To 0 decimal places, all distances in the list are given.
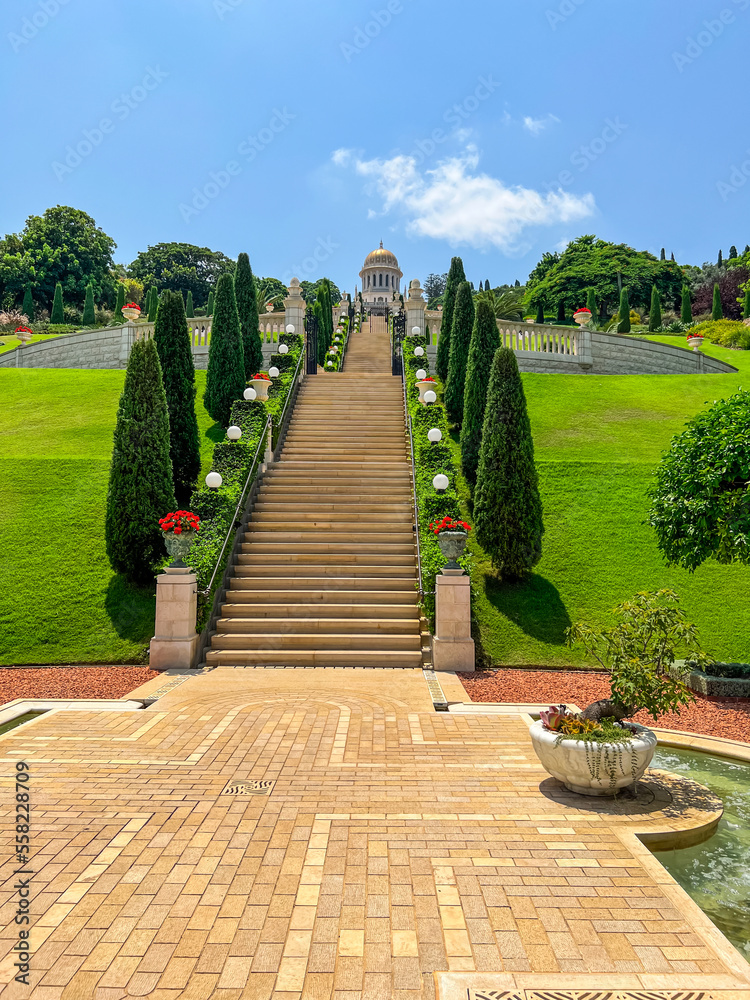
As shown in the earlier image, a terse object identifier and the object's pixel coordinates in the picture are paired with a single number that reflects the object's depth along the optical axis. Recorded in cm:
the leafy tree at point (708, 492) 919
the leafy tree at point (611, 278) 5878
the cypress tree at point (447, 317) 2341
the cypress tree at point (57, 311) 5369
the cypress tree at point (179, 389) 1594
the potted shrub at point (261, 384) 1862
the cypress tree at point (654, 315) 4754
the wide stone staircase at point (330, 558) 1091
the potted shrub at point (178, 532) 1060
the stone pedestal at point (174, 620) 1036
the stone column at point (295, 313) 2661
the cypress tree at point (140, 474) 1206
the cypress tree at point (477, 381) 1677
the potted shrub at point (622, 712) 526
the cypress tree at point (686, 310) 4912
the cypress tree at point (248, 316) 2369
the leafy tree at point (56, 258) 5734
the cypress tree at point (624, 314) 4297
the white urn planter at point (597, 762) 524
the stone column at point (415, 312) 2862
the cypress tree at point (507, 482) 1262
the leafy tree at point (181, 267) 7619
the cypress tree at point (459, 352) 2038
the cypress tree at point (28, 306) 5491
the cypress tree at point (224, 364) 1988
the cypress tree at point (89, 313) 5428
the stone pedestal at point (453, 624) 1034
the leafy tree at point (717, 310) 4578
